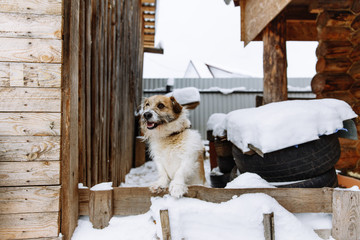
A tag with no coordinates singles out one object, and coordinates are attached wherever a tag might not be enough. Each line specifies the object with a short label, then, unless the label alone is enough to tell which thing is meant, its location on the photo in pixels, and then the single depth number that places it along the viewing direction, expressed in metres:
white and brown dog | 2.51
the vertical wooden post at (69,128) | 1.74
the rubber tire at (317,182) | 2.30
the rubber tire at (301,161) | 2.29
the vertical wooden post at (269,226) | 1.75
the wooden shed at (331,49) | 3.84
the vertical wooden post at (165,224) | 1.75
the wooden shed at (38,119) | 1.69
